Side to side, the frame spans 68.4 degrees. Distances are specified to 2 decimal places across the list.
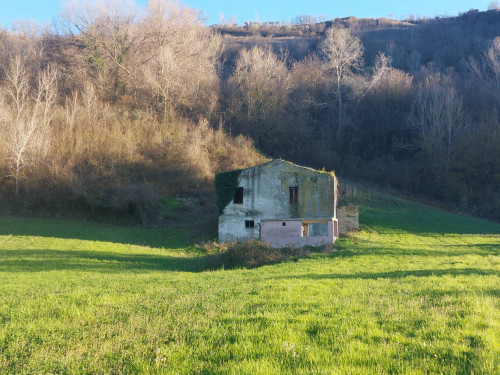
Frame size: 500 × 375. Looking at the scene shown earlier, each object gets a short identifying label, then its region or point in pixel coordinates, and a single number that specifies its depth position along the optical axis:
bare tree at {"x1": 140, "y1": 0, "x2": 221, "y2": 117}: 55.25
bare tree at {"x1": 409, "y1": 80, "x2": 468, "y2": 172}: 61.50
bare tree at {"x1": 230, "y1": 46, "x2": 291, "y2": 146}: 61.38
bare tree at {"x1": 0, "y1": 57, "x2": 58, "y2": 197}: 42.84
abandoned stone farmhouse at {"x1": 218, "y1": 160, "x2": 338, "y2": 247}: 32.34
